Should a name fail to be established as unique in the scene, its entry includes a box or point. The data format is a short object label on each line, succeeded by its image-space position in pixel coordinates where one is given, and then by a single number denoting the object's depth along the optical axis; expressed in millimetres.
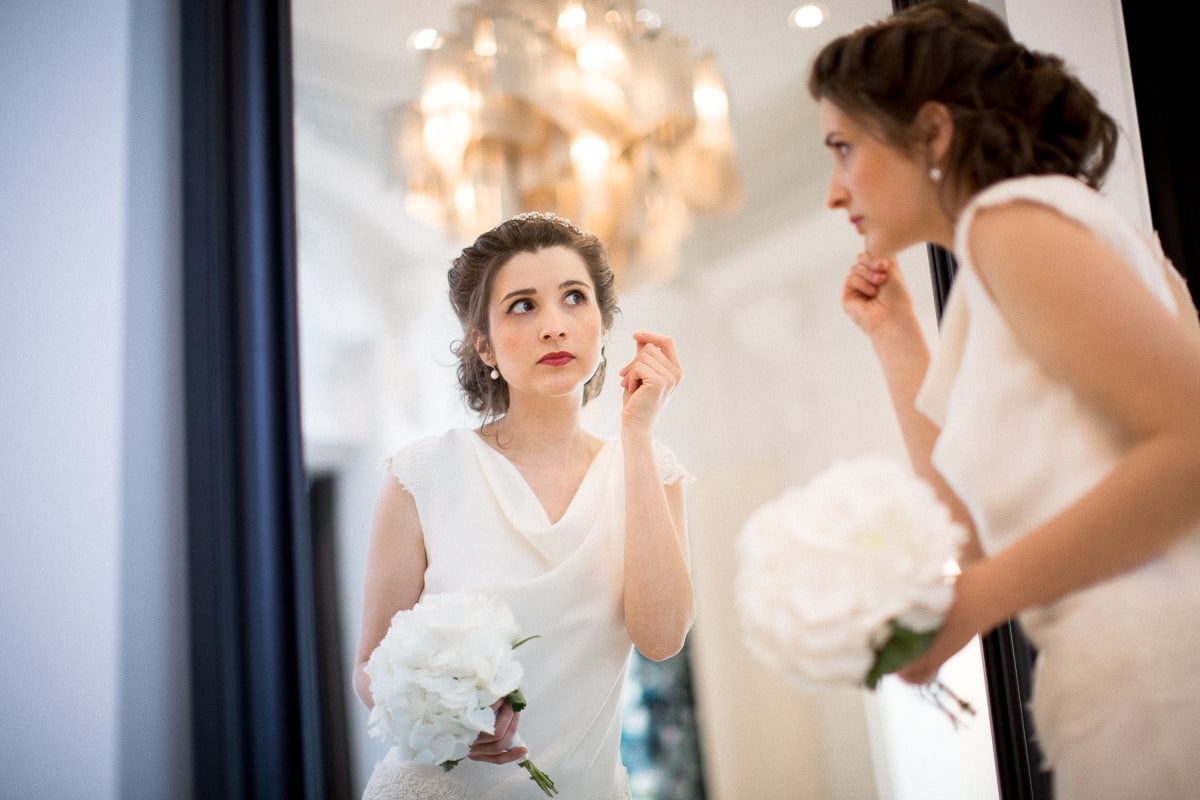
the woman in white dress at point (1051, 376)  869
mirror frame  1823
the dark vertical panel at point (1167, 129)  1662
